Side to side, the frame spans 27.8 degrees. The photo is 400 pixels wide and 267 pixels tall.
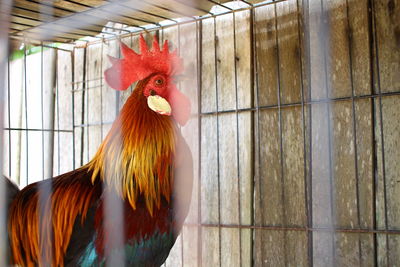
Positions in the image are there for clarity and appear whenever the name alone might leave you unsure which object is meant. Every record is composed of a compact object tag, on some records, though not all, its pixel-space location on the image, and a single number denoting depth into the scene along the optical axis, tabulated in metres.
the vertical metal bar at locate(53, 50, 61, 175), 1.14
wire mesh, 0.94
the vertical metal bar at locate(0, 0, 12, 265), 0.48
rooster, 0.87
